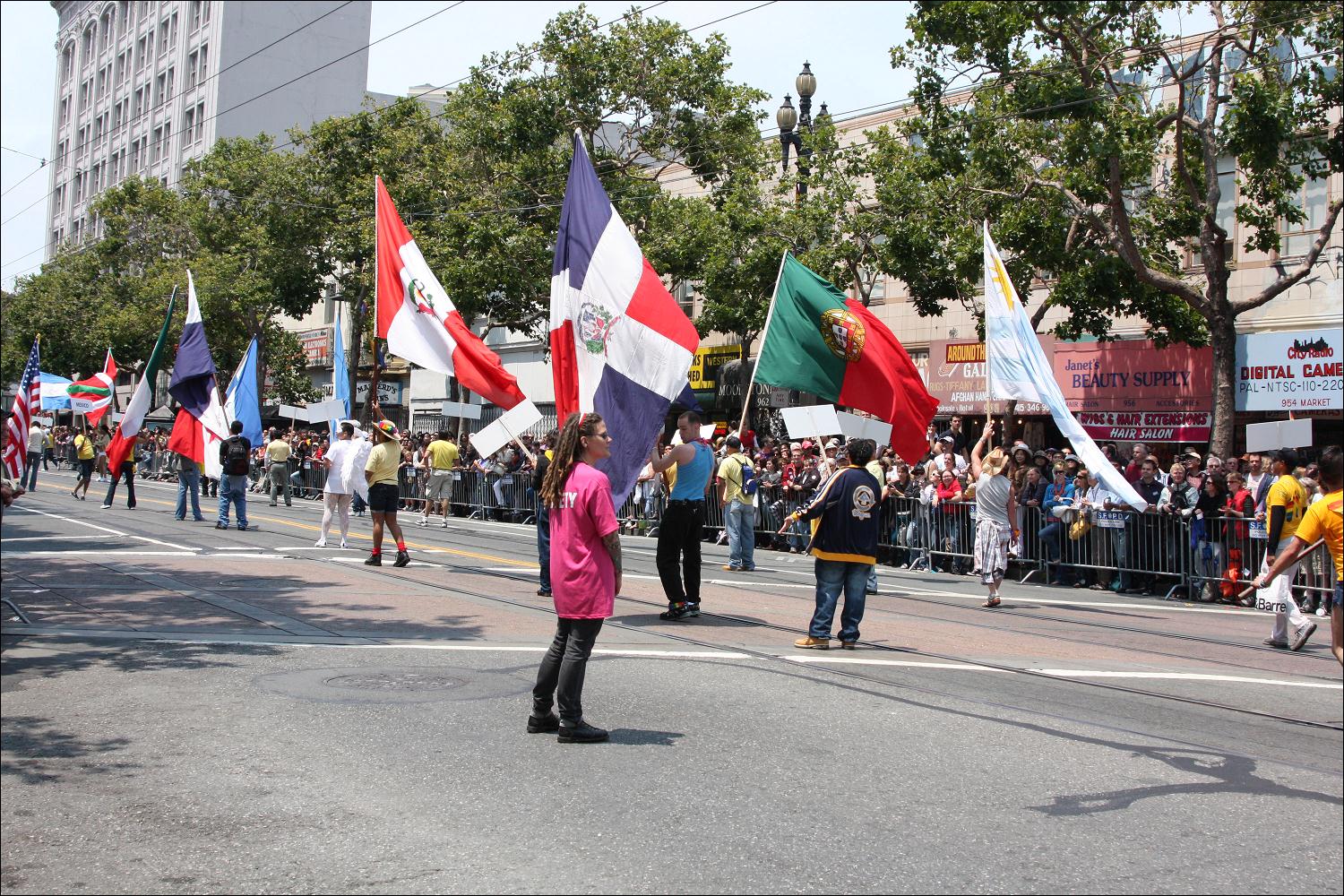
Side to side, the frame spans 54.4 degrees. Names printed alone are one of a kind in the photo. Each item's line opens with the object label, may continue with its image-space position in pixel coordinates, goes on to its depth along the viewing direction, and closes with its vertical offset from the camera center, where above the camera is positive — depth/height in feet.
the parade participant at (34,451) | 94.84 +3.57
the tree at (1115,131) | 58.80 +19.52
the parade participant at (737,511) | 53.93 +0.41
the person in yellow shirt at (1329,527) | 22.74 +0.23
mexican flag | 64.47 +5.16
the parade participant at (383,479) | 48.06 +1.12
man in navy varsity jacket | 31.30 -0.51
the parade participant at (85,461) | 94.63 +2.88
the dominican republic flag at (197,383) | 65.51 +6.00
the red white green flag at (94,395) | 111.14 +9.19
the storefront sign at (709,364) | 117.80 +14.27
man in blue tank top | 36.32 -0.36
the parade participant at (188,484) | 72.13 +1.06
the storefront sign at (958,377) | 92.73 +10.90
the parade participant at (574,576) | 21.53 -1.00
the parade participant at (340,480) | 55.31 +1.16
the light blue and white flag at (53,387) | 126.82 +10.86
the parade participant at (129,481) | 83.41 +1.24
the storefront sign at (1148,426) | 80.28 +6.86
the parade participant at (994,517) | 43.57 +0.41
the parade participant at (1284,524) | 35.63 +0.44
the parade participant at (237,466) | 65.46 +1.92
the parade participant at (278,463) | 92.63 +3.03
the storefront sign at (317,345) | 181.31 +22.70
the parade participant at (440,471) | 81.54 +2.58
